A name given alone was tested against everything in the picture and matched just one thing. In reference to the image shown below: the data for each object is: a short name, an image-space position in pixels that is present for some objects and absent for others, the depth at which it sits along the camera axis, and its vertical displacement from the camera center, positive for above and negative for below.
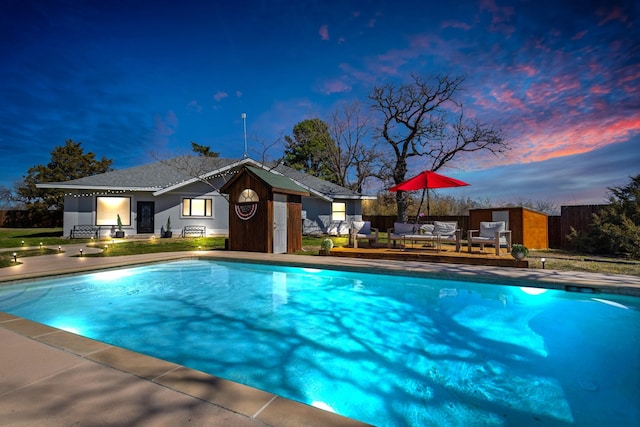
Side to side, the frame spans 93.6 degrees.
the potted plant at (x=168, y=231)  16.41 -0.37
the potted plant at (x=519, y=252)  7.18 -0.72
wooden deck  7.61 -0.91
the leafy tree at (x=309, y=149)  29.52 +7.63
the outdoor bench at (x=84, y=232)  15.37 -0.36
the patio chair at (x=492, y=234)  8.28 -0.35
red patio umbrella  9.70 +1.33
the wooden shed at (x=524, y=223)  11.24 -0.03
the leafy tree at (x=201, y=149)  35.31 +8.84
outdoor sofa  8.95 -0.31
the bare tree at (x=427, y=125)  17.56 +5.96
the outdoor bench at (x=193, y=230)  17.06 -0.34
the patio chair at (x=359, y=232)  10.59 -0.33
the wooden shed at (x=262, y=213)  10.41 +0.38
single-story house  15.79 +1.33
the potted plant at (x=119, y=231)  15.57 -0.34
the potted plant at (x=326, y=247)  9.30 -0.74
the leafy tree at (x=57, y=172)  26.53 +5.09
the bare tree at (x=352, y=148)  25.16 +6.56
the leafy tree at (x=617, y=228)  9.53 -0.22
